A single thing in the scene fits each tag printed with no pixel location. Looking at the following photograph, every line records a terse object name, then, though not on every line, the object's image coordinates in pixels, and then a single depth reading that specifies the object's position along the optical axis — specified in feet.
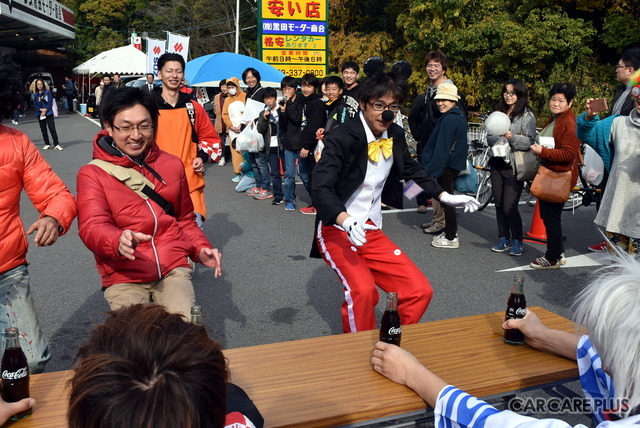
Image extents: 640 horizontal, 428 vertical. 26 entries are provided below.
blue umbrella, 55.47
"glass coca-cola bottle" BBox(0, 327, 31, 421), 6.73
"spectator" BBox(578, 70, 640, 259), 14.96
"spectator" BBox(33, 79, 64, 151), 53.72
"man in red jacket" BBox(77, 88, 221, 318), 10.09
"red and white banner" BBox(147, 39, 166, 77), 56.57
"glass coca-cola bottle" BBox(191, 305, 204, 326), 7.07
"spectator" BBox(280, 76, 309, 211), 29.89
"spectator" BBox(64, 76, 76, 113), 118.73
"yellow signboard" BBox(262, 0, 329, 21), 51.37
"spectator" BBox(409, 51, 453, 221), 23.67
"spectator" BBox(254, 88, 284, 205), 31.63
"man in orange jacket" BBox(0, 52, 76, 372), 9.38
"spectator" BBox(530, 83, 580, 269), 19.98
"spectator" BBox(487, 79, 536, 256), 21.52
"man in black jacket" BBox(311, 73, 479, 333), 11.29
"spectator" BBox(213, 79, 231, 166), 42.75
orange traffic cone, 24.90
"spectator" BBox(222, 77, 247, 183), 35.58
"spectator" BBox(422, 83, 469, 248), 22.50
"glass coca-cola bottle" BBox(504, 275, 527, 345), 8.93
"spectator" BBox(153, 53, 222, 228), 16.89
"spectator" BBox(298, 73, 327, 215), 27.99
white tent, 105.84
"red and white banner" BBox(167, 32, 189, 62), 54.44
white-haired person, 4.93
